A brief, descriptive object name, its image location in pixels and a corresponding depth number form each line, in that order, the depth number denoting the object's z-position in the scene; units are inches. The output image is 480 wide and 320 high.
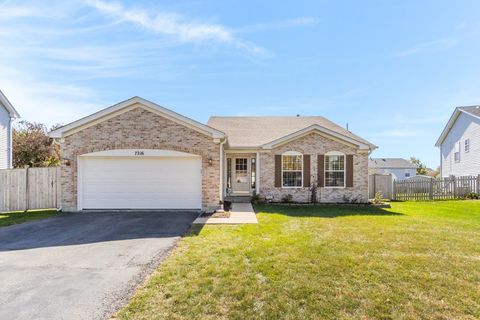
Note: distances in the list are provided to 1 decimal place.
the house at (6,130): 657.6
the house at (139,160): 446.0
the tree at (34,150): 889.5
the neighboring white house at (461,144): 783.1
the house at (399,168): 1940.2
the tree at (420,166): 2144.4
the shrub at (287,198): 563.7
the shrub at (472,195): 676.1
